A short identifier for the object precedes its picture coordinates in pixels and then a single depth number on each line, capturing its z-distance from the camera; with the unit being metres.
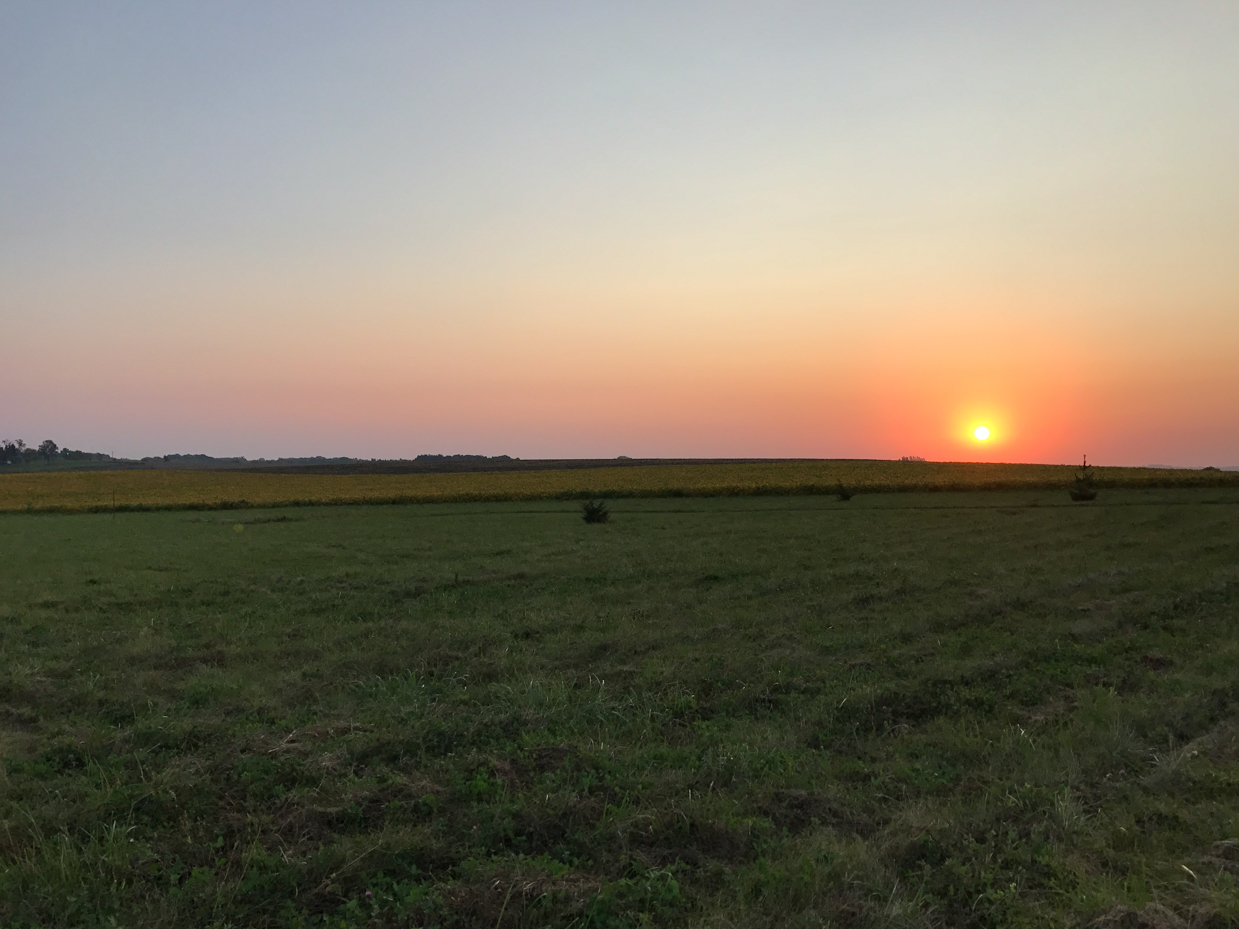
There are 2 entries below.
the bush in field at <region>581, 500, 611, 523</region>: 37.12
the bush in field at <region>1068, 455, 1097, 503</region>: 44.94
